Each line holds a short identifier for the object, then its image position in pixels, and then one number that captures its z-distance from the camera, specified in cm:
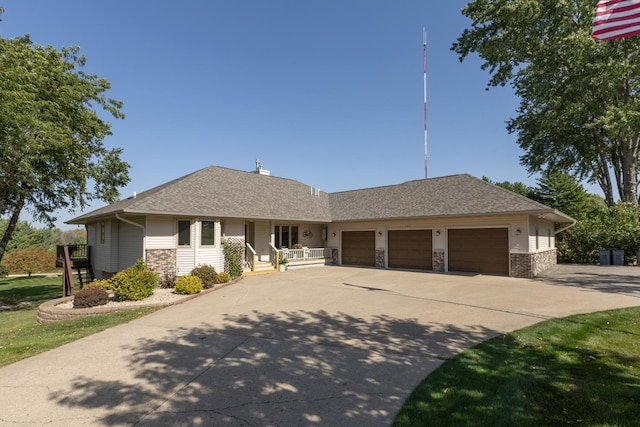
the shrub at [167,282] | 1334
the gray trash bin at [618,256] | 1817
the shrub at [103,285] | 1104
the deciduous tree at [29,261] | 3284
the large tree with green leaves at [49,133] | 1063
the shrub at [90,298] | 998
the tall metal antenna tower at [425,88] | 2636
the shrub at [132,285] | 1059
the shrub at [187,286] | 1150
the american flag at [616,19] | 672
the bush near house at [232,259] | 1537
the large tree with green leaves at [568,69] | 1636
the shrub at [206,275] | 1264
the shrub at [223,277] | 1373
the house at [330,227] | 1433
